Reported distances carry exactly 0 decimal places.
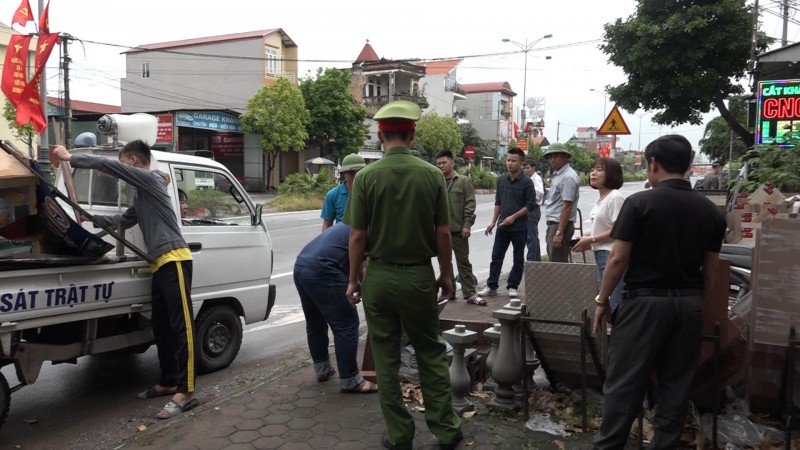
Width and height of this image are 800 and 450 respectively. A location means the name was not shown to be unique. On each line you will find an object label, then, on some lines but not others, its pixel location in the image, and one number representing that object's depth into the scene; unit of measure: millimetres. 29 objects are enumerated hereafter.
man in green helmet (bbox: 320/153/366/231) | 4910
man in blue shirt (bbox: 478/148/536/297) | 6938
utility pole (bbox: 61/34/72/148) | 18689
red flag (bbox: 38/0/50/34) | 11625
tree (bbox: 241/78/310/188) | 31469
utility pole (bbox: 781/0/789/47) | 17266
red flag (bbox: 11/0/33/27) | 11750
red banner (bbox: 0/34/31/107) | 7598
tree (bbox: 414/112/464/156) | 42844
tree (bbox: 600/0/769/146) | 14977
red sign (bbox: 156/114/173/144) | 29156
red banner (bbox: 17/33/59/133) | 6859
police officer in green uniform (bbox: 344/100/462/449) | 3332
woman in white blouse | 4824
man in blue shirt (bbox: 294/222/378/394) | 4430
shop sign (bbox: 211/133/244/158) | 35156
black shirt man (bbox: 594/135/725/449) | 2930
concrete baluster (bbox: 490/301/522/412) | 3885
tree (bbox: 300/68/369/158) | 34781
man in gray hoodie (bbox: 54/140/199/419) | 4348
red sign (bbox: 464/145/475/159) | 46894
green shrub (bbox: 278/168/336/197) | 28734
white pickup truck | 3811
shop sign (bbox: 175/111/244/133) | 30562
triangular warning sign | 10688
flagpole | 13370
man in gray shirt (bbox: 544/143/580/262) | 6574
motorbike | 5820
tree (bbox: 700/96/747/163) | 31844
